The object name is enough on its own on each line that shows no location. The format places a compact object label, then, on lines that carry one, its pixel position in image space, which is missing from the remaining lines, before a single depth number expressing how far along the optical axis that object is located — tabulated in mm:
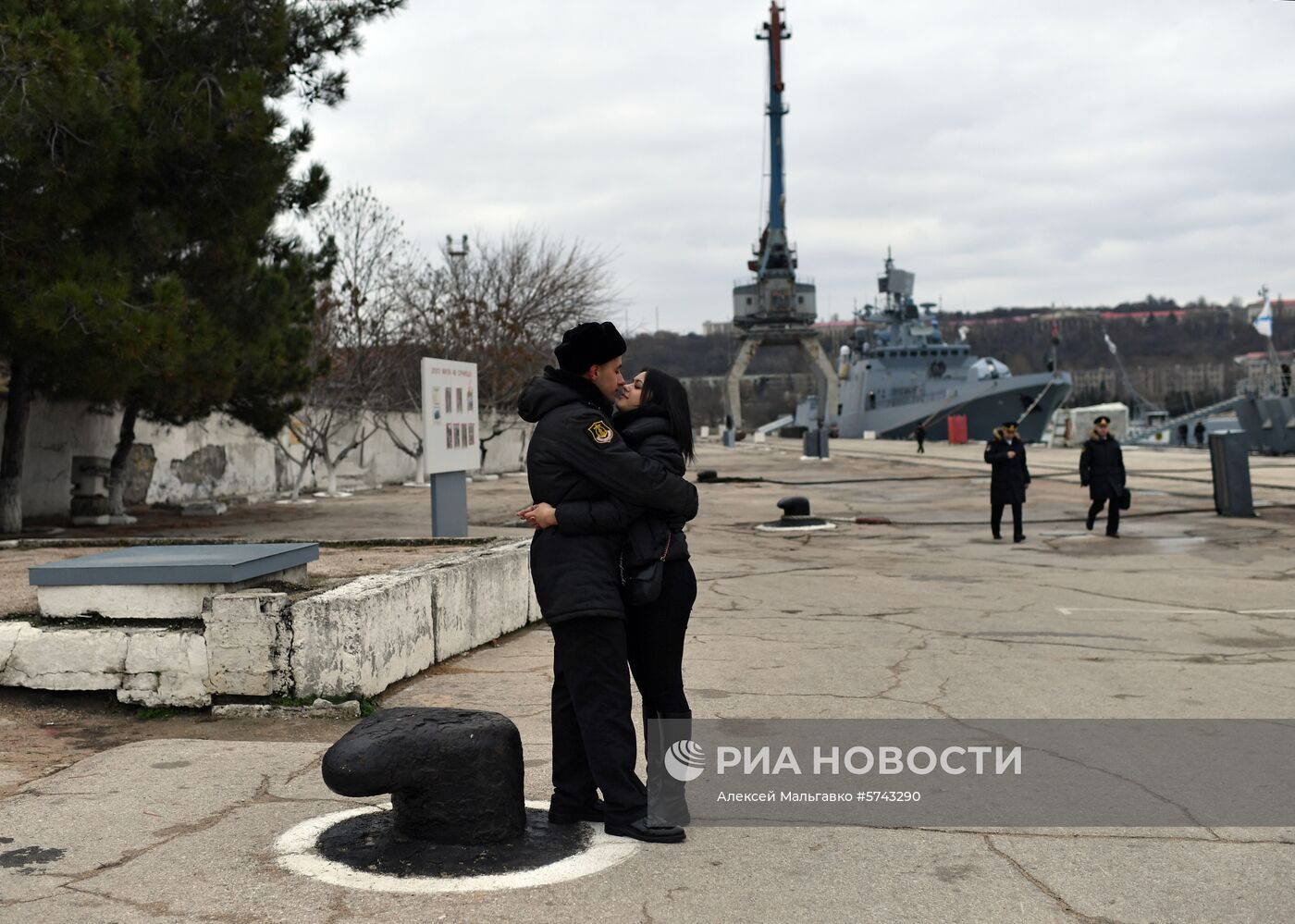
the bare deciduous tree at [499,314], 29797
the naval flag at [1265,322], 49312
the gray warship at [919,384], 69688
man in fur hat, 4062
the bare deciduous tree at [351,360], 24469
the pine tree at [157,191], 11984
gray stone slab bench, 6039
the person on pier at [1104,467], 15422
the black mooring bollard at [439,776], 4047
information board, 11875
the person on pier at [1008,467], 15203
